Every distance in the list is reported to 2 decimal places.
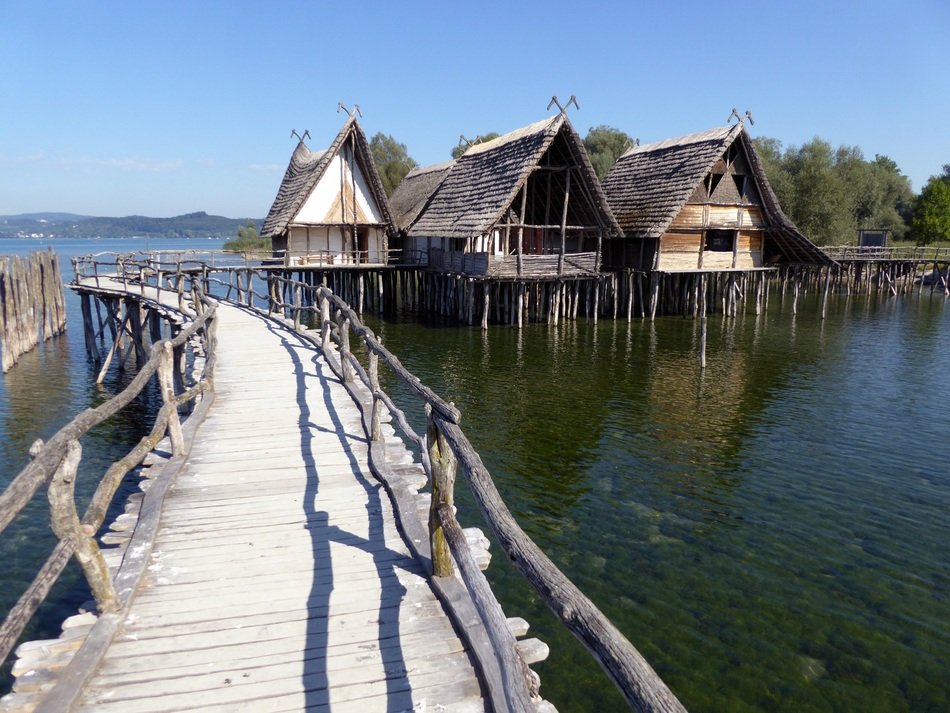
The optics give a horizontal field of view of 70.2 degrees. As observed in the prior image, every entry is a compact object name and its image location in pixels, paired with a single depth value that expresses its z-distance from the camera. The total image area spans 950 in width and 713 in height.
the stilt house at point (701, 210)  25.62
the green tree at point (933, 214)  50.00
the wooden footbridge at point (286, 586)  3.16
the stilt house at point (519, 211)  23.41
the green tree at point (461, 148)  52.12
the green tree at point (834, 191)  45.62
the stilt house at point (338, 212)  27.66
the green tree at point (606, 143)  54.78
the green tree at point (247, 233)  71.94
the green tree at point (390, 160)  55.97
